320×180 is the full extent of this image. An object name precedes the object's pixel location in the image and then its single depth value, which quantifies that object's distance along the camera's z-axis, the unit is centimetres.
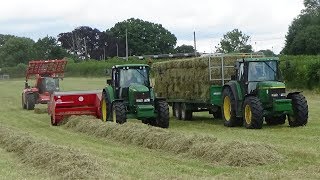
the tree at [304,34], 7606
